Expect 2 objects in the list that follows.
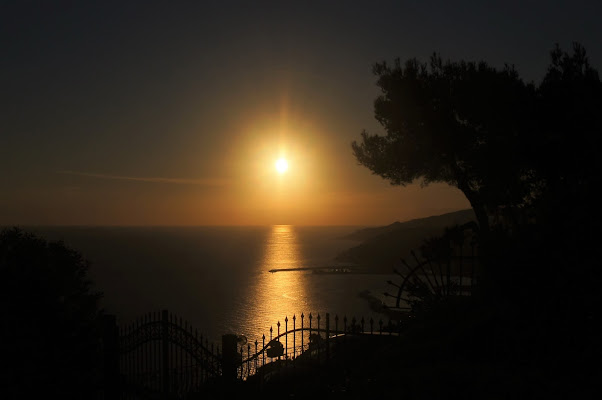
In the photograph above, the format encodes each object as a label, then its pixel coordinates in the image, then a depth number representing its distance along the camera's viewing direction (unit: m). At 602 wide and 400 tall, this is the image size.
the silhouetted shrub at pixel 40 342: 12.19
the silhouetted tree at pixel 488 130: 15.33
